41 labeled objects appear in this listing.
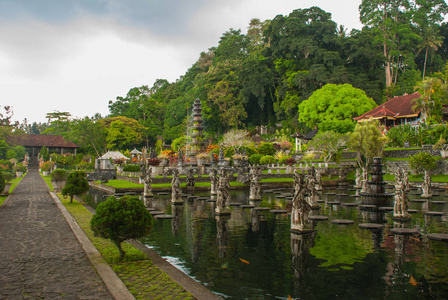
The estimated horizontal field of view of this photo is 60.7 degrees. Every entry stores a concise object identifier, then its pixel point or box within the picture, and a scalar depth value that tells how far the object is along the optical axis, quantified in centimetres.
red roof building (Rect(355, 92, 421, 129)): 4319
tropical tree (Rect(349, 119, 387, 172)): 3328
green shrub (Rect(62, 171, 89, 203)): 1802
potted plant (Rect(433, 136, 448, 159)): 3005
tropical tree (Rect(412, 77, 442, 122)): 3788
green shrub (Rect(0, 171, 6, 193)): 1998
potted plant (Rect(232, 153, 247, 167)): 4084
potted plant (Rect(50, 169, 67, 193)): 2389
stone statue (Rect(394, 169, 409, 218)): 1267
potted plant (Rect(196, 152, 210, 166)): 4271
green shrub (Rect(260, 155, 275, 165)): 4091
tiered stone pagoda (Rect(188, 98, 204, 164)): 4649
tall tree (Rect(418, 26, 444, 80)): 6109
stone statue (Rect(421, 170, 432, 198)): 2027
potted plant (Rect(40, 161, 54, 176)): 5204
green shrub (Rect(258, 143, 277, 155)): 4628
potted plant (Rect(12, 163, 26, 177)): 4912
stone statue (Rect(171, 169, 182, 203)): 1811
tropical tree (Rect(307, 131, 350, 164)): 3644
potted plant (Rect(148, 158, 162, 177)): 3601
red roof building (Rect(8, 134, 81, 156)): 7662
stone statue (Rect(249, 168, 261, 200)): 1906
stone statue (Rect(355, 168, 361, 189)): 2699
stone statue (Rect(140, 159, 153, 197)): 2044
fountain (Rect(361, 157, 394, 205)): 1916
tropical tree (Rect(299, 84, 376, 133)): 4359
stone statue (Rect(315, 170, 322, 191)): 2315
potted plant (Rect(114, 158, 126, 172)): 4094
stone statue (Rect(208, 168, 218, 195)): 2141
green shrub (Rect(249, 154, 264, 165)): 4241
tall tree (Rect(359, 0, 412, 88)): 5928
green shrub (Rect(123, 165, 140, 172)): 3609
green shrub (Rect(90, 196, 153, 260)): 711
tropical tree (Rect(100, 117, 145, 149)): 6600
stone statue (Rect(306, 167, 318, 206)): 1550
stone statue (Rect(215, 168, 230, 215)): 1415
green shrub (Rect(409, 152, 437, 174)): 2675
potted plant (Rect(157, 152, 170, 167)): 4449
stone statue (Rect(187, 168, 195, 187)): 2591
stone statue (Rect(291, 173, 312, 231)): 1055
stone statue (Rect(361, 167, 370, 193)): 2243
